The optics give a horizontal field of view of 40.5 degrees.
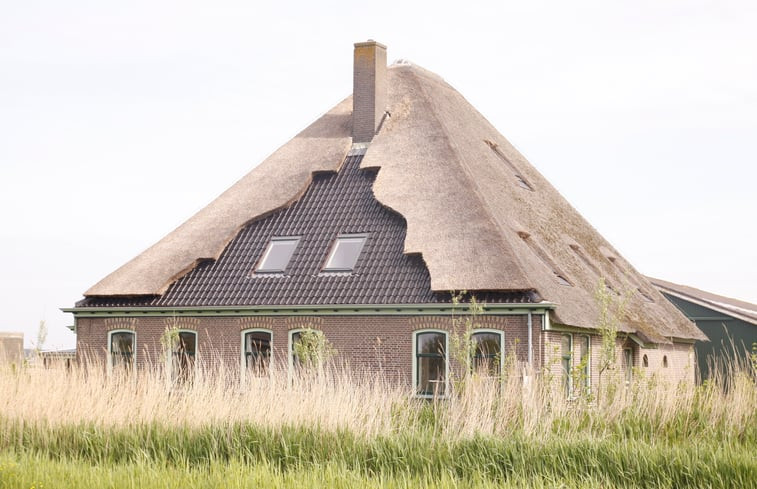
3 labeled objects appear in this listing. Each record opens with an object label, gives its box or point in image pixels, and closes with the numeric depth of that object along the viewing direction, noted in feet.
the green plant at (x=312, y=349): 67.97
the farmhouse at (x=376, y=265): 68.03
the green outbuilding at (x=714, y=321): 101.09
